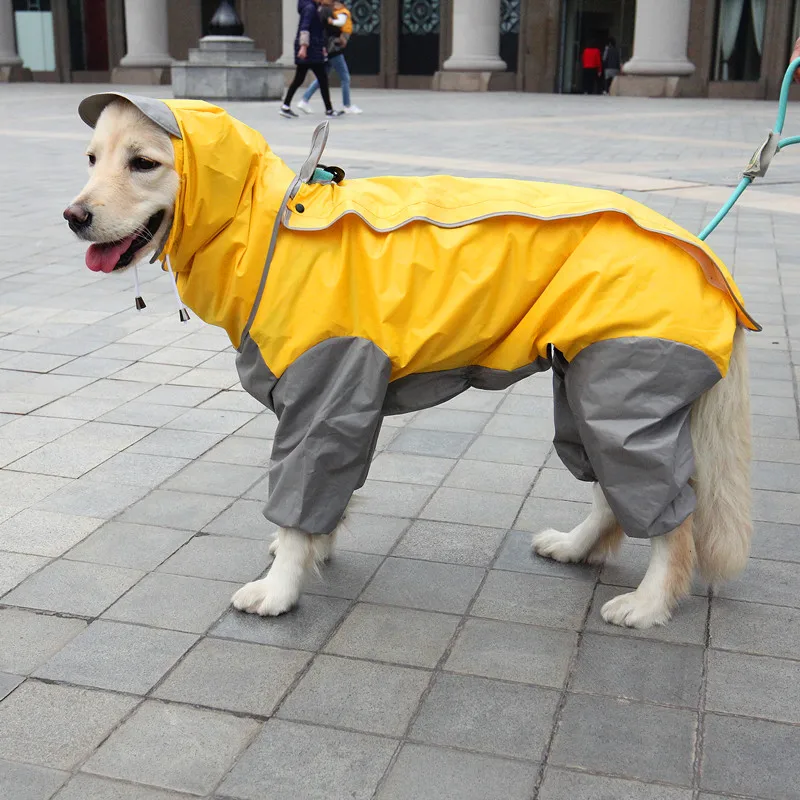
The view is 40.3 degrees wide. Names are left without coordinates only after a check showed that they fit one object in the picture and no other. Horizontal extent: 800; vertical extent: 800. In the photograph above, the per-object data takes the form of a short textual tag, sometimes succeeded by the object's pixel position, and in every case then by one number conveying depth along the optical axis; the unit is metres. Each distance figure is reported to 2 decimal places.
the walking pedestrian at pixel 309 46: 17.95
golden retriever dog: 2.96
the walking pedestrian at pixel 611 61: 27.53
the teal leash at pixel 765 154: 3.63
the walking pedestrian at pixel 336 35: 18.25
